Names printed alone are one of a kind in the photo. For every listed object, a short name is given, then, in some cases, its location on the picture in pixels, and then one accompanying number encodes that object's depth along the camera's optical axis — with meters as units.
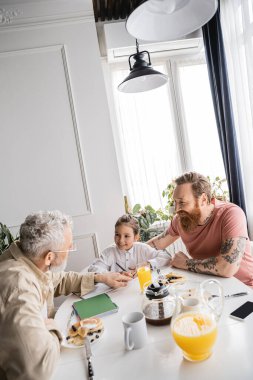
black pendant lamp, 1.81
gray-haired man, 0.91
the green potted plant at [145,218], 2.89
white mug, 0.98
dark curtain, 2.69
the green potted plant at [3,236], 2.38
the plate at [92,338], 1.06
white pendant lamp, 1.12
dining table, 0.87
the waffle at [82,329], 1.09
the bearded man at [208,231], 1.51
